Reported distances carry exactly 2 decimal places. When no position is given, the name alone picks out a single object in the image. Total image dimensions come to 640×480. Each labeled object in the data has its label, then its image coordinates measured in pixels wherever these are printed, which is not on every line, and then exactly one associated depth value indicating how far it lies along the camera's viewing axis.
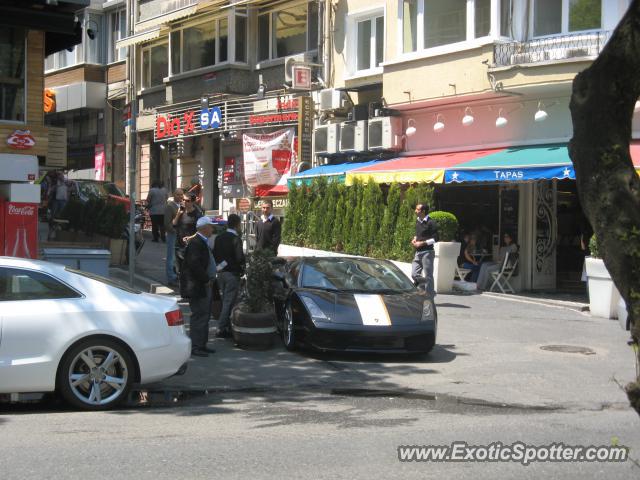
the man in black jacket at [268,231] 15.55
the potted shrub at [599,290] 14.66
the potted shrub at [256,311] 11.41
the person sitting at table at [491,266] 17.97
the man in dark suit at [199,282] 10.75
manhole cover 11.82
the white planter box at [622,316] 12.04
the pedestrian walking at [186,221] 14.88
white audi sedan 7.93
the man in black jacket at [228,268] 11.85
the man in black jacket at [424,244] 14.67
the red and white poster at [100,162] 34.59
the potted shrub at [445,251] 17.27
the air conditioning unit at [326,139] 22.12
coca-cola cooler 16.33
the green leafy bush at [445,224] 17.34
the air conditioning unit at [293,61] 23.50
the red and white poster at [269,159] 24.50
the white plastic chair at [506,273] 17.86
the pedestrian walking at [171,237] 15.69
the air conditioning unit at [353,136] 21.20
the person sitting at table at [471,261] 18.25
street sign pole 12.58
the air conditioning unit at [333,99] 22.48
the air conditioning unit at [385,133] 20.45
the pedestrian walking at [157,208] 22.75
